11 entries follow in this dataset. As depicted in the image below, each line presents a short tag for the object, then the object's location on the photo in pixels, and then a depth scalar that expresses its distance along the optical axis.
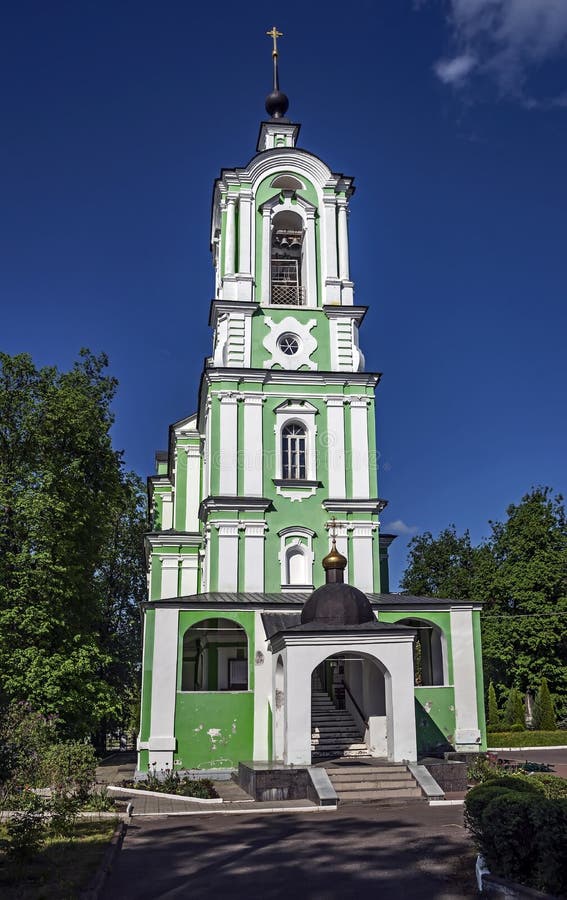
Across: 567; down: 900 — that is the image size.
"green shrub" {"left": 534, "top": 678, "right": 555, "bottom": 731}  31.53
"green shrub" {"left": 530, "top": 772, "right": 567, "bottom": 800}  11.80
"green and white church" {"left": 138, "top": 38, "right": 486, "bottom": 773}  18.53
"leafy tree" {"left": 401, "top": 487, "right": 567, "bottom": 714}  34.75
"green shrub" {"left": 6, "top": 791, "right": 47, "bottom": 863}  8.79
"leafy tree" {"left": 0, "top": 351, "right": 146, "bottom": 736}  20.08
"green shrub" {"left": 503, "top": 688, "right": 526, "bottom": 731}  32.91
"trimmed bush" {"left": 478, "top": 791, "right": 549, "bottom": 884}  7.64
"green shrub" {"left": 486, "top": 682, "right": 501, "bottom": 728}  33.28
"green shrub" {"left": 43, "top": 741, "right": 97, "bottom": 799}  13.12
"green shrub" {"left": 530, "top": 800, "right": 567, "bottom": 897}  7.17
